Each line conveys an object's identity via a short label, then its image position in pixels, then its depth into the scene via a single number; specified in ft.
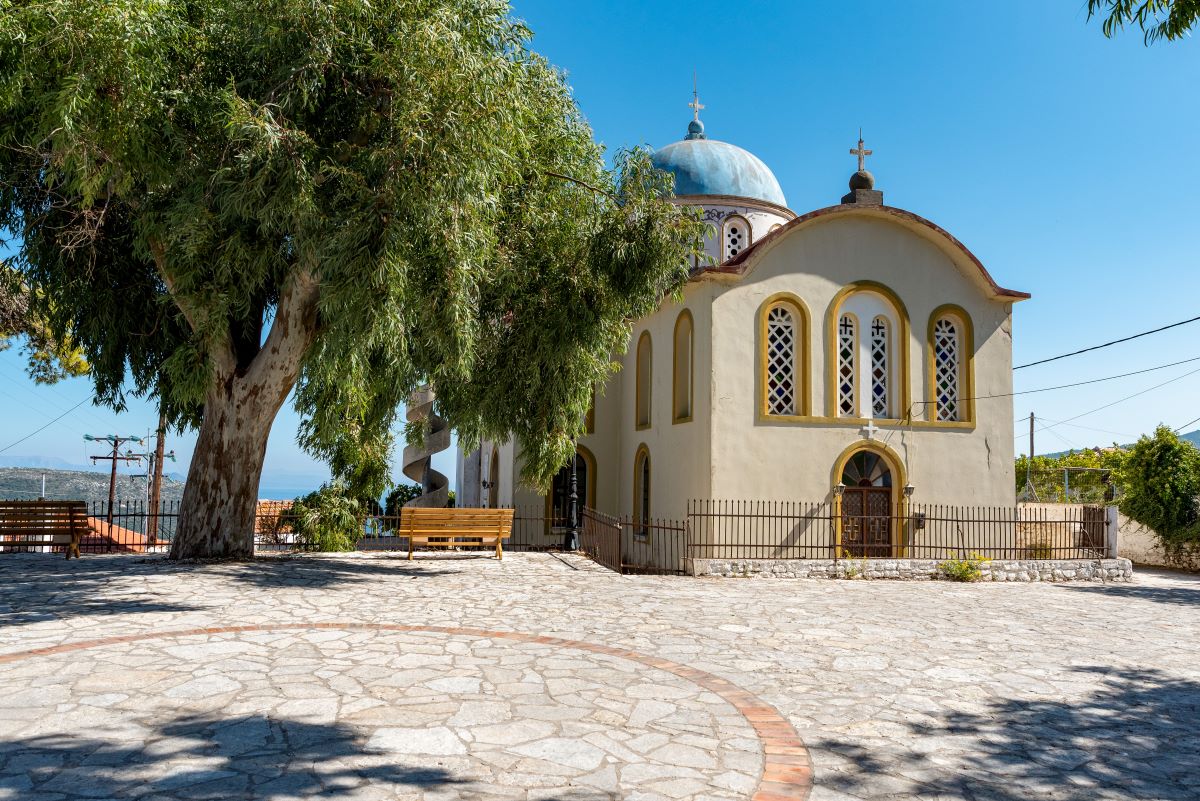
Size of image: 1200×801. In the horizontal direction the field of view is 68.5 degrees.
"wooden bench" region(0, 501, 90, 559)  46.09
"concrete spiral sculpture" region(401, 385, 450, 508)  83.51
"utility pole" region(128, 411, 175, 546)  82.17
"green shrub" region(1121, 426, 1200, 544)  74.18
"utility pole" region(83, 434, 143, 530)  113.18
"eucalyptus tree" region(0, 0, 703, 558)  32.42
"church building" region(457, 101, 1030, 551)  56.18
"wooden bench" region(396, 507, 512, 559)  47.75
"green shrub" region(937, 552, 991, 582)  52.60
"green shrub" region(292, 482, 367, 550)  56.29
